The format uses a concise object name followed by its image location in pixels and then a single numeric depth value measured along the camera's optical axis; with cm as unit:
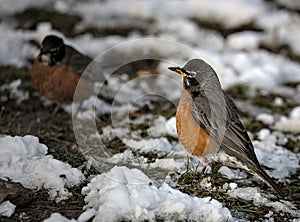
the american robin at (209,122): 900
